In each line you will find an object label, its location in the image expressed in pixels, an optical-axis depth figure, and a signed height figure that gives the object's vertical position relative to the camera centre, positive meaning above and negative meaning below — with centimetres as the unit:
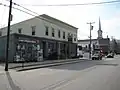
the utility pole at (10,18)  917 +306
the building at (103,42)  5596 +446
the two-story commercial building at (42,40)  1451 +165
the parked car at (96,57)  2545 -208
